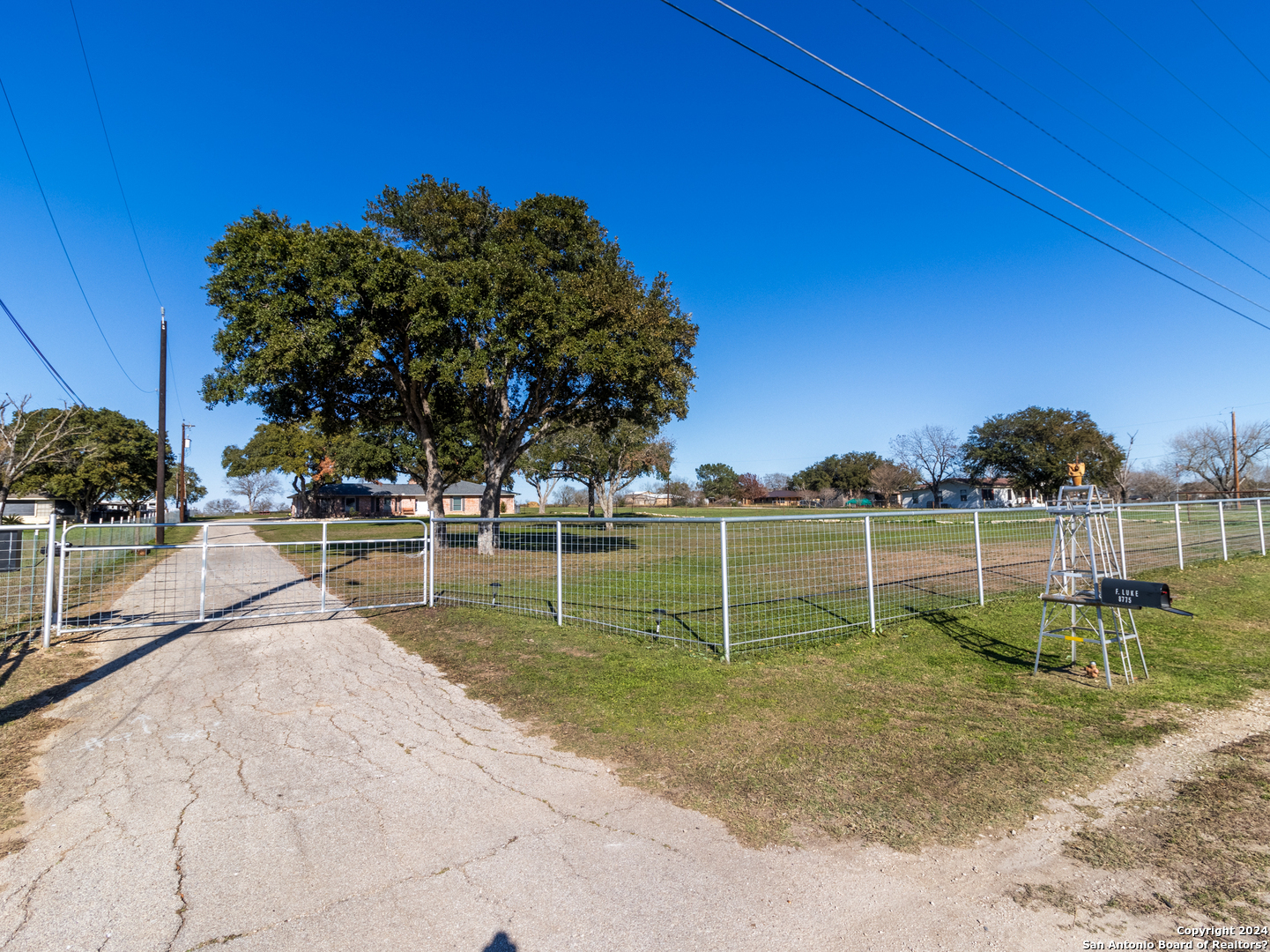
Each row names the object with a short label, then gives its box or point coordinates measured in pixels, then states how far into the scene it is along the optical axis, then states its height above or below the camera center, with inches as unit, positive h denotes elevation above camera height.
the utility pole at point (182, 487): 1175.0 +59.6
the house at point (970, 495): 2642.7 -2.1
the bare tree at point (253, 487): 3875.5 +173.0
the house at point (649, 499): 3833.7 +28.3
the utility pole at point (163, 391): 872.9 +190.5
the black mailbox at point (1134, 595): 187.9 -35.2
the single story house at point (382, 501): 2864.2 +48.5
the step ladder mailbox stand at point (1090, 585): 193.3 -34.0
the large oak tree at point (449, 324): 607.5 +210.4
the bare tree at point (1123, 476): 1948.8 +53.9
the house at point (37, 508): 1924.2 +43.2
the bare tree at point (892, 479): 3061.0 +97.6
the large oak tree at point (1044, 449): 1939.0 +156.0
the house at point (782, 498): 4436.5 +13.5
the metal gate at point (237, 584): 359.6 -61.8
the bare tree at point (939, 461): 2571.4 +159.6
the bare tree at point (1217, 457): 2170.3 +124.0
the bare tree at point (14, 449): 885.6 +117.7
